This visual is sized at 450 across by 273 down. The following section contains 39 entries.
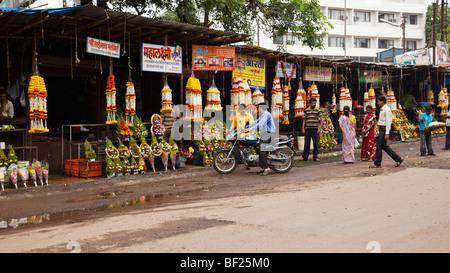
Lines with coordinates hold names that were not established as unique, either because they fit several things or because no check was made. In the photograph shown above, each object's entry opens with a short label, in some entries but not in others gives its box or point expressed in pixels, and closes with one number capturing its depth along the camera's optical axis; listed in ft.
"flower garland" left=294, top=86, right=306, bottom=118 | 52.60
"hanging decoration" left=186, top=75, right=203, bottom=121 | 40.63
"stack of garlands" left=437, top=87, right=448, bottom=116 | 74.18
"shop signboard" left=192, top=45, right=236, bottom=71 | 42.57
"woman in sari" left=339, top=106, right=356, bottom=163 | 43.88
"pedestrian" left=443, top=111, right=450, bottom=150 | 53.07
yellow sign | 46.44
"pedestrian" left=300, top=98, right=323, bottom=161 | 45.47
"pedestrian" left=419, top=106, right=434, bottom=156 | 47.36
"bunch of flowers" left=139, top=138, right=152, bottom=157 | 37.78
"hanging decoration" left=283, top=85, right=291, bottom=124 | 51.90
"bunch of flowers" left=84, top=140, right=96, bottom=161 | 35.68
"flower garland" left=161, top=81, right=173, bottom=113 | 38.83
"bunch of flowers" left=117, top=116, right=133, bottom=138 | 37.45
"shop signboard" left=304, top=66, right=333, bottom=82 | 56.42
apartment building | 186.09
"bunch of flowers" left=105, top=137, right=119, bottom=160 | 35.47
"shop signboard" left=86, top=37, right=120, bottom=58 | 34.15
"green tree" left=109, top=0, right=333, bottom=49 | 62.28
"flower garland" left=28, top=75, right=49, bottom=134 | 31.78
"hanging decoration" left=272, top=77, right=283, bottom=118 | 49.46
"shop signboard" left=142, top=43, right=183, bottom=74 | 38.29
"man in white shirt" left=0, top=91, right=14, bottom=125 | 35.34
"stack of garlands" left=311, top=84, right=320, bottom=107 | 54.12
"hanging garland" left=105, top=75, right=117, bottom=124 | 36.86
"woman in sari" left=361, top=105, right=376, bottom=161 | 43.20
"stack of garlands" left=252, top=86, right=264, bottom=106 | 47.75
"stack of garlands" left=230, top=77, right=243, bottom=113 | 44.75
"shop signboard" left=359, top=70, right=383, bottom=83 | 65.16
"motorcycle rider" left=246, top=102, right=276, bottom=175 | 36.73
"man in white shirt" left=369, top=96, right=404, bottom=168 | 38.99
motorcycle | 37.88
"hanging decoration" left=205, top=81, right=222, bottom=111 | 42.37
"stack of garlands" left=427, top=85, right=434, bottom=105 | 77.25
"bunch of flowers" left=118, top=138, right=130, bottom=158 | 36.47
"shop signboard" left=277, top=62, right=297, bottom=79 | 51.44
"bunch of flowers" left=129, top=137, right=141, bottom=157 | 36.99
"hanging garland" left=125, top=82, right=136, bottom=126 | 37.73
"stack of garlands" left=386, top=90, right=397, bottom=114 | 66.23
